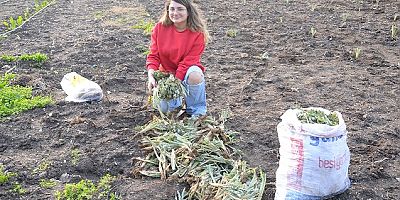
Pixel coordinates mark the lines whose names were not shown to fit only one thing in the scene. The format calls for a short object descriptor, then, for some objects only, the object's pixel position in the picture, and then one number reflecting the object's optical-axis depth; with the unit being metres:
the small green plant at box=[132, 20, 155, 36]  7.24
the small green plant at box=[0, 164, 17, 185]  3.44
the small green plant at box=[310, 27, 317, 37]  6.86
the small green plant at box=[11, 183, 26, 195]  3.33
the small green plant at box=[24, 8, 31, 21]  8.09
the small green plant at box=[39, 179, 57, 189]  3.41
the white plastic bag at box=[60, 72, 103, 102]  4.79
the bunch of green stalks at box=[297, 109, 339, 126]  3.06
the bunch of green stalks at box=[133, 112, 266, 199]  3.24
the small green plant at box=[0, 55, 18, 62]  5.94
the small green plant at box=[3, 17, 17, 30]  7.38
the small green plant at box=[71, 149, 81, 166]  3.72
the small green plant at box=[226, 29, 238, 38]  7.00
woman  4.25
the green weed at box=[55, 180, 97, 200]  3.25
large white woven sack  2.96
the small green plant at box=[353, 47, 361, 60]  6.00
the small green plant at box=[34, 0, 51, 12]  8.78
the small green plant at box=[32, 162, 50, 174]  3.61
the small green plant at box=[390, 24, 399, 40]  6.73
